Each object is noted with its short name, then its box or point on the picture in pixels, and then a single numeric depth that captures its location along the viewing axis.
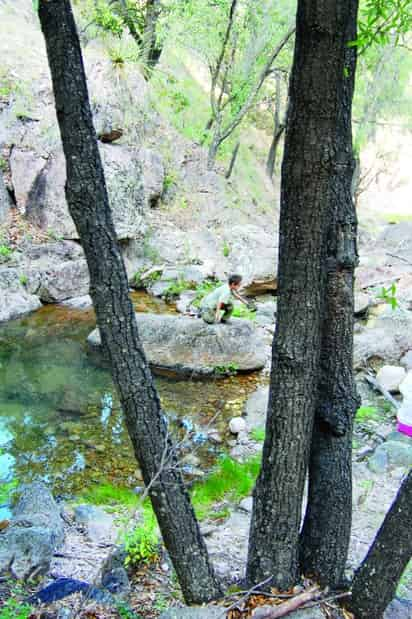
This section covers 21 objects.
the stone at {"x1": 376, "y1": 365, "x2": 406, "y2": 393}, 7.16
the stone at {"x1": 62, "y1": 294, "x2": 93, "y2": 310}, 11.06
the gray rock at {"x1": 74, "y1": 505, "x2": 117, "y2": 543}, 4.02
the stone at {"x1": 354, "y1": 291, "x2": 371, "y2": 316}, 10.89
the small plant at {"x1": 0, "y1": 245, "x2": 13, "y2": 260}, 11.37
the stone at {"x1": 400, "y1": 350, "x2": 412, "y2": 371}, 7.75
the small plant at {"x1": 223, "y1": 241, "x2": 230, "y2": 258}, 14.57
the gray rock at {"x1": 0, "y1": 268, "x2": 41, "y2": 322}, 10.27
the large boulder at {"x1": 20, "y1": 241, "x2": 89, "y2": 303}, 11.23
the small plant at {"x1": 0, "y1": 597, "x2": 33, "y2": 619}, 2.85
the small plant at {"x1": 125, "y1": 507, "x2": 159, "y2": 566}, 3.36
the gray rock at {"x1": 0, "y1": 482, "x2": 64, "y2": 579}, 3.37
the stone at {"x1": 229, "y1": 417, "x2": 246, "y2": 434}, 6.29
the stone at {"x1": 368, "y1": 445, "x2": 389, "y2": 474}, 5.14
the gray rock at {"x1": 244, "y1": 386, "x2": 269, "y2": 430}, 6.51
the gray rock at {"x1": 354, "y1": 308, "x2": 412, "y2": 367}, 7.93
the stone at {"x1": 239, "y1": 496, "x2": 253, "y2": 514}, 4.55
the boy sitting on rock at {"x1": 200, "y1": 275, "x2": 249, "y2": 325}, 8.42
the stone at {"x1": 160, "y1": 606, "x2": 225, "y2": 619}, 2.43
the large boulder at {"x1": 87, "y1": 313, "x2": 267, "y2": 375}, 8.05
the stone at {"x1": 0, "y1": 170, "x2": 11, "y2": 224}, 12.41
